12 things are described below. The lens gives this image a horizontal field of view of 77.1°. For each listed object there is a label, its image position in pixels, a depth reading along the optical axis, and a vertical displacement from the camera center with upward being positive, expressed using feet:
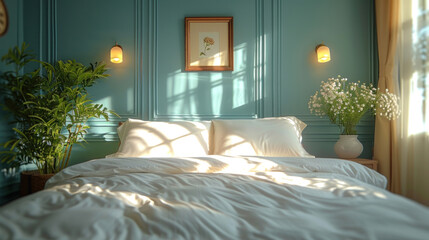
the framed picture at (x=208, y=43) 9.84 +2.74
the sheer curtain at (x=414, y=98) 7.66 +0.56
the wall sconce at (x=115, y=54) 9.50 +2.26
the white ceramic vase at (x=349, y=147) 8.48 -0.93
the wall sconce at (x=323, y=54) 9.38 +2.25
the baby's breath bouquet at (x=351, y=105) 8.14 +0.39
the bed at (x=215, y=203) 2.56 -1.08
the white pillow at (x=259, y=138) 7.42 -0.58
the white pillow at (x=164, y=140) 7.39 -0.61
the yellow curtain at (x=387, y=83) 8.63 +1.14
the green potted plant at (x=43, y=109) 8.58 +0.31
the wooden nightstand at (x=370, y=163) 8.05 -1.36
